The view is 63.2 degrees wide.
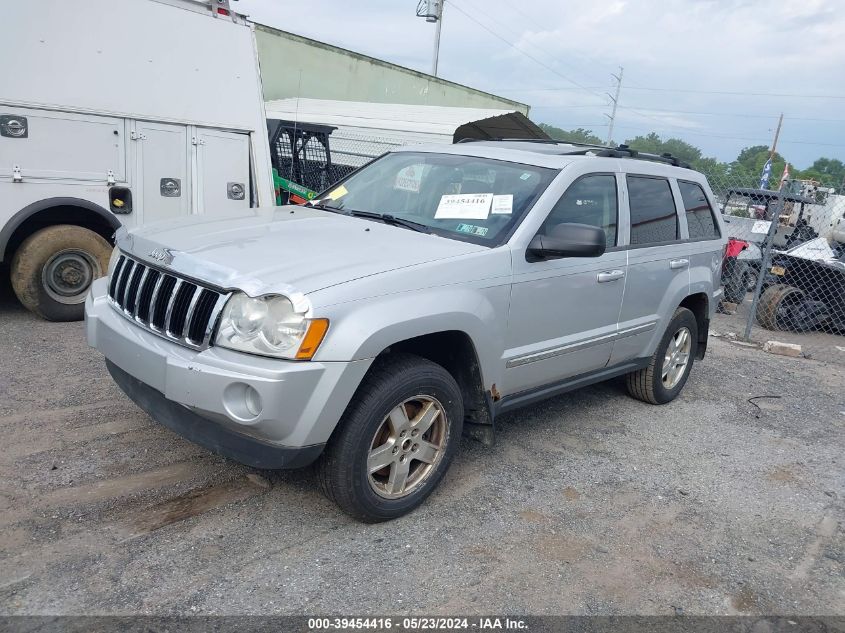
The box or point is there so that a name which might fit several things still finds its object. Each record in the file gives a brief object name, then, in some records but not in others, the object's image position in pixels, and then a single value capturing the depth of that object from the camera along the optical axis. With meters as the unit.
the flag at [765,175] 12.30
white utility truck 5.68
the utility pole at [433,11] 28.98
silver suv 2.83
